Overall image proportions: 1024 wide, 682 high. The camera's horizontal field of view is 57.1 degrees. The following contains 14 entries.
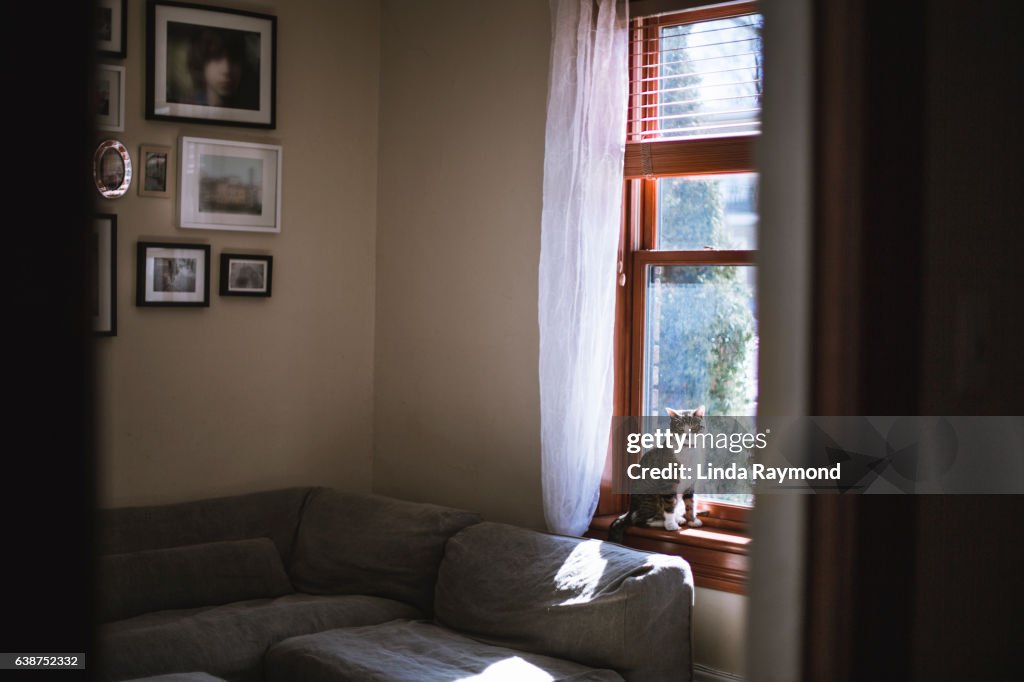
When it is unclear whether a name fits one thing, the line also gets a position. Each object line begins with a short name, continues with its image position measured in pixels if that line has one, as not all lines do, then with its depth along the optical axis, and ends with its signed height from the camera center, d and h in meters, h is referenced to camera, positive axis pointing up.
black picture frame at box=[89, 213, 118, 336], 3.66 +0.19
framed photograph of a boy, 3.85 +1.10
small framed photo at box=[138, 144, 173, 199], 3.81 +0.63
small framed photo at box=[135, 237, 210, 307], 3.80 +0.21
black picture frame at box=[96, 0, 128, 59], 3.72 +1.17
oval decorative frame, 3.71 +0.59
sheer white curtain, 3.34 +0.29
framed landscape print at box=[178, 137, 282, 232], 3.93 +0.60
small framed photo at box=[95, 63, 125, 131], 3.71 +0.90
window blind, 3.14 +0.90
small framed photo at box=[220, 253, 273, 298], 4.04 +0.23
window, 3.17 +0.34
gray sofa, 2.81 -0.93
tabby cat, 3.31 -0.60
